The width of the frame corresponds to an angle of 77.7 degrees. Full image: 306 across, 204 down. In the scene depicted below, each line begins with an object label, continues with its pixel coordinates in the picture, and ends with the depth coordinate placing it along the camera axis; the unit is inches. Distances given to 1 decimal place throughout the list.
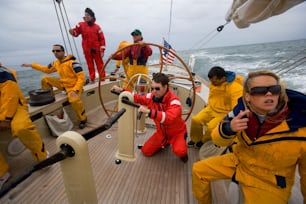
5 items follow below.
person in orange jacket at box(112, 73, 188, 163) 70.2
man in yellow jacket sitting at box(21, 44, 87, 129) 105.9
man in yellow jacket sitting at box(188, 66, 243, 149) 77.5
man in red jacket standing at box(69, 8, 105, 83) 147.6
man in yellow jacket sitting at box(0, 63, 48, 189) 64.8
